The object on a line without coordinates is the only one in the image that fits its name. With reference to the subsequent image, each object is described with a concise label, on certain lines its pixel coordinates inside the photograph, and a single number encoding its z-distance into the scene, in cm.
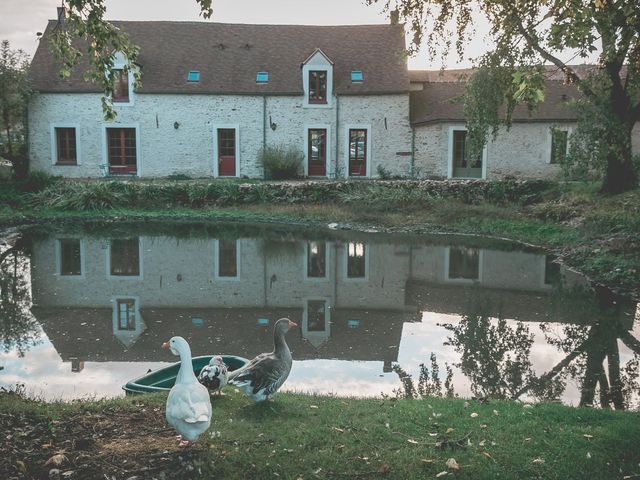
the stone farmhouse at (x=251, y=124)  2712
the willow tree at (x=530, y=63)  1148
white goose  422
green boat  602
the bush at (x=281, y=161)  2670
